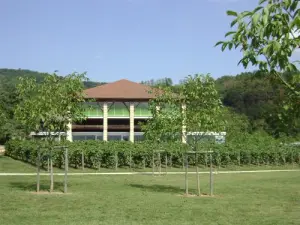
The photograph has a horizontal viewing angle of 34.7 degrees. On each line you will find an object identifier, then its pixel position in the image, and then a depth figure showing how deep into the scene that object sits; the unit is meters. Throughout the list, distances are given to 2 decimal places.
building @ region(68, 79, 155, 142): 61.06
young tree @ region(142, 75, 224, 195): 16.55
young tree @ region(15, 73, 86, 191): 15.61
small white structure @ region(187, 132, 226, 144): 17.02
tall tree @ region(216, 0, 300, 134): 3.63
